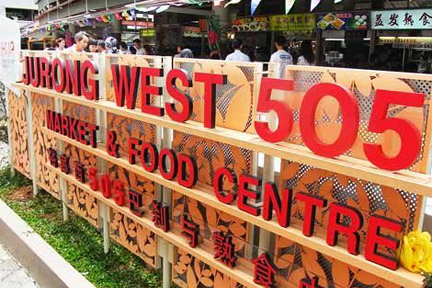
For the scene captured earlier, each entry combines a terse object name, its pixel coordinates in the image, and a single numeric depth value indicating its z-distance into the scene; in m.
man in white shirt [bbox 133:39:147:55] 12.00
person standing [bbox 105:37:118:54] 10.30
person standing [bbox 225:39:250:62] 7.78
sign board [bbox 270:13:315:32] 9.55
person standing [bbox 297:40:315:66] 7.41
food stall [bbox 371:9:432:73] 7.64
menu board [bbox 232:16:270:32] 10.67
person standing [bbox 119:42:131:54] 12.03
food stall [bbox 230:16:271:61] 10.84
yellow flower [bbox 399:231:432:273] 1.98
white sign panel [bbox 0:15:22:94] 5.94
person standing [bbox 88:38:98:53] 8.52
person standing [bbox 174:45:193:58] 8.19
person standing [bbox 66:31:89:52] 6.52
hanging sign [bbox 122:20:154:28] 15.26
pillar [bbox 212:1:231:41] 11.66
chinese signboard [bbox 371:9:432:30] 7.46
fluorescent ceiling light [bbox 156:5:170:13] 8.25
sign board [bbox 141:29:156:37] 15.04
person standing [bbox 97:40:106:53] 9.12
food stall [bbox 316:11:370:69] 8.66
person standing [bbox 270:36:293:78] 6.61
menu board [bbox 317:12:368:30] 8.52
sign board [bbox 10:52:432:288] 2.06
